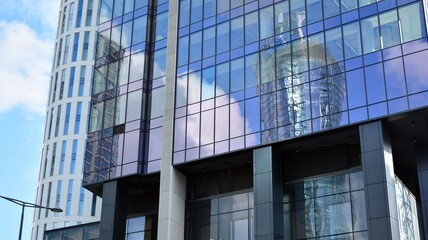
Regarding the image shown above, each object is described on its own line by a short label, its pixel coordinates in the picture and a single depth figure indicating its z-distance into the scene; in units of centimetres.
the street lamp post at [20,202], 3438
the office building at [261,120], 3862
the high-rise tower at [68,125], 7925
